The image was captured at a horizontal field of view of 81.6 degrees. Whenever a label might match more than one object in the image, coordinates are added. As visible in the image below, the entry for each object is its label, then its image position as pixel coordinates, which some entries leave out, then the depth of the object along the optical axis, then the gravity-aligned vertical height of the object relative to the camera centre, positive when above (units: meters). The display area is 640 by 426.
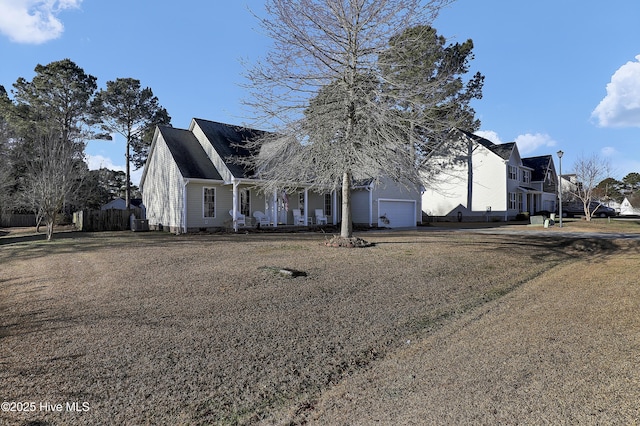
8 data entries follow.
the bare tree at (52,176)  15.73 +1.78
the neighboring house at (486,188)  33.00 +2.33
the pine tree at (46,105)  29.23 +9.41
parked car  40.44 +0.32
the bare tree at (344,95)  11.11 +3.72
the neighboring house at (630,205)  54.84 +1.15
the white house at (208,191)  19.05 +1.31
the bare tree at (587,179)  29.95 +2.89
